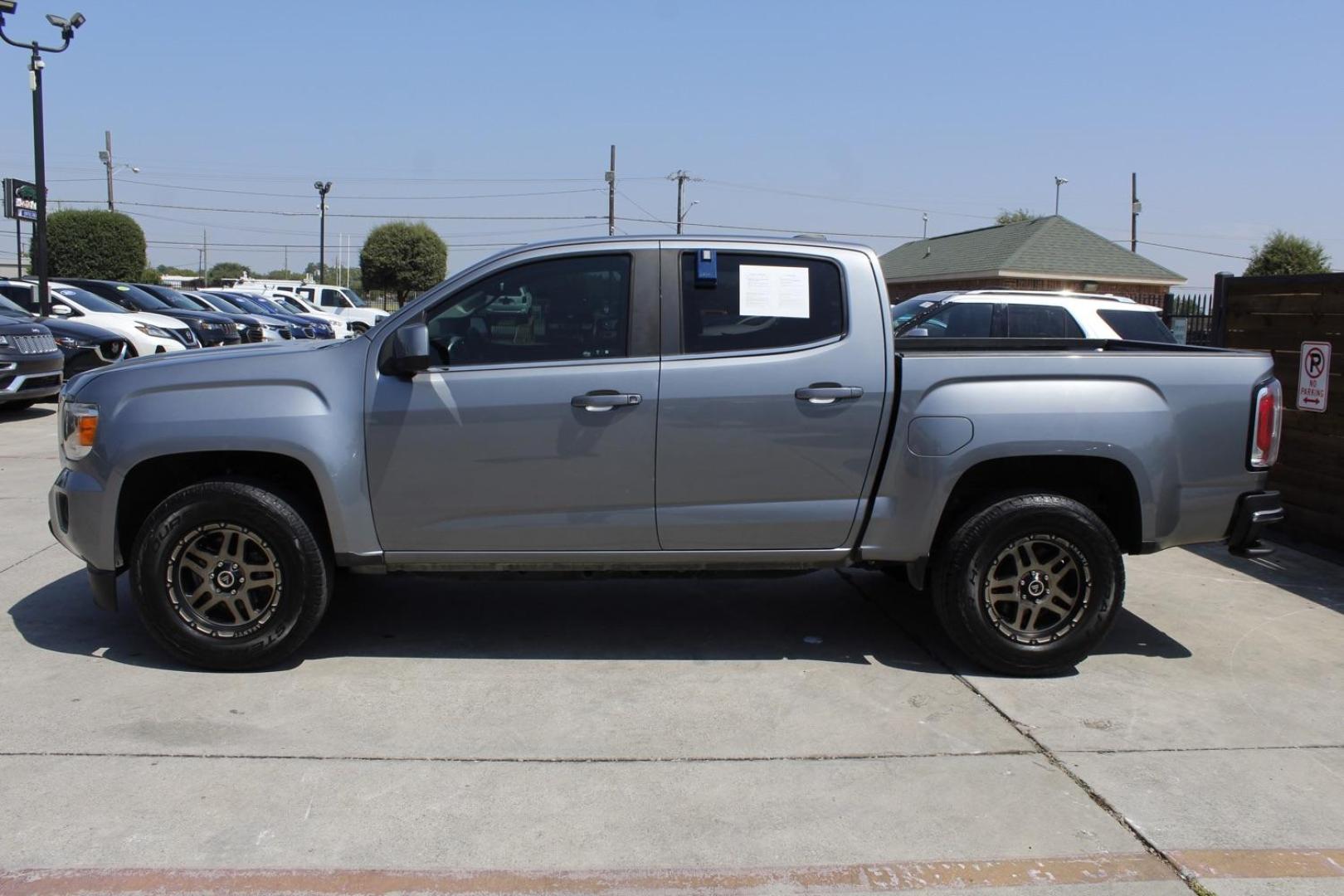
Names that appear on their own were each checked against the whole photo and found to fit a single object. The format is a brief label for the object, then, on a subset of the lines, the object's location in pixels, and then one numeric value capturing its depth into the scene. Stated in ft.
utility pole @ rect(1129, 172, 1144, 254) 162.81
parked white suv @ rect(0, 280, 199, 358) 50.08
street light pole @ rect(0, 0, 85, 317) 57.82
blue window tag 16.05
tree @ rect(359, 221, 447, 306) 185.16
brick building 114.83
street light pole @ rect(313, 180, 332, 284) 179.24
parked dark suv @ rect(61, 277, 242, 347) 57.11
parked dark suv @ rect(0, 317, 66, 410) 39.81
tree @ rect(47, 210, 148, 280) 111.34
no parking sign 23.98
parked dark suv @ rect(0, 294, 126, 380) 46.62
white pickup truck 114.11
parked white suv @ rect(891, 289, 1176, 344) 36.88
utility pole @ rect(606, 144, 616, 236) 183.11
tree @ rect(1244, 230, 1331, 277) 150.41
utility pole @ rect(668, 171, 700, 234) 201.77
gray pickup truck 15.55
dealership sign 63.93
